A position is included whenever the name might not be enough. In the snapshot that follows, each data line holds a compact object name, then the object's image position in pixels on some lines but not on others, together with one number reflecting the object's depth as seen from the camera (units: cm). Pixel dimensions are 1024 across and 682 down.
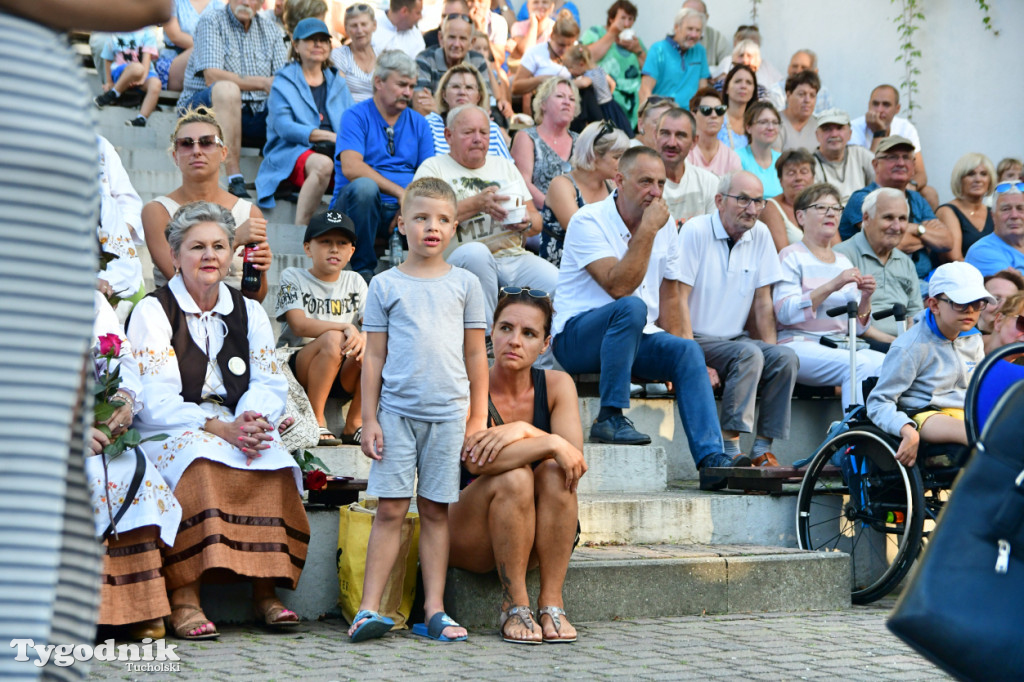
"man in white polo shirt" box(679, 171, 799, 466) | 1313
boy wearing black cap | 1130
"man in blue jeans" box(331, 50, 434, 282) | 1492
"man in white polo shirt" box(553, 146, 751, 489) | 1207
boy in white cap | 1106
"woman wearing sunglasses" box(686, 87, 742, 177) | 1809
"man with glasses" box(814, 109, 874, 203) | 1942
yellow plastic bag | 897
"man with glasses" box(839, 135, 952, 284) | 1734
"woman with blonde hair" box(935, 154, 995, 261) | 1855
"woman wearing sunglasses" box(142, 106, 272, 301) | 1141
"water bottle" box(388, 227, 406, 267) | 1446
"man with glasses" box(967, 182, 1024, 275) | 1666
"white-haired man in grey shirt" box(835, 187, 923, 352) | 1548
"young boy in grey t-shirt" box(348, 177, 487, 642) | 870
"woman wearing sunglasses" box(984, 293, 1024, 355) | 1265
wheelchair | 1063
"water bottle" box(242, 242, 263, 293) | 1131
